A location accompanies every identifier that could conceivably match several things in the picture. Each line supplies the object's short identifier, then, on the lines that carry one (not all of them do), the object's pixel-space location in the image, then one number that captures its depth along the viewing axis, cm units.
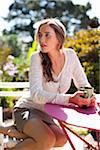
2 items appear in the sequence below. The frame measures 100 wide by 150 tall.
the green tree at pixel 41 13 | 1212
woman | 259
